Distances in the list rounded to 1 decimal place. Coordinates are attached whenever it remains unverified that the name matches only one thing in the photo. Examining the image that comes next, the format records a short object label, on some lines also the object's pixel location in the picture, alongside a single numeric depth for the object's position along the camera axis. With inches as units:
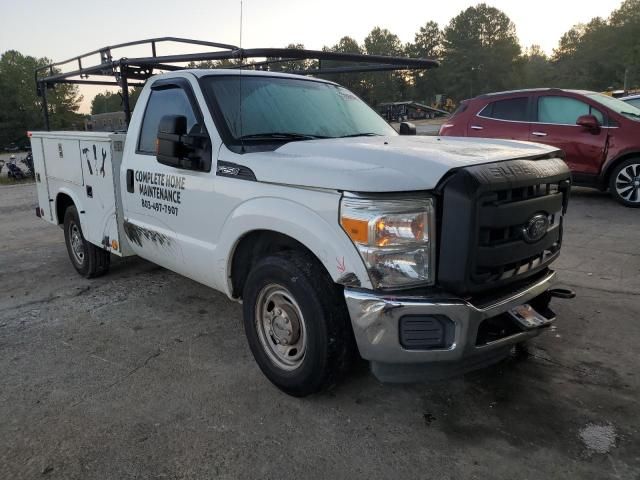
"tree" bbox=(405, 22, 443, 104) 3671.3
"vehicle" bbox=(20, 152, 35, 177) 783.3
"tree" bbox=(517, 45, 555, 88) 3309.5
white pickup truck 97.8
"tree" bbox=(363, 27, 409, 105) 3759.8
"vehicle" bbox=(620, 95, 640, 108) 395.4
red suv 314.2
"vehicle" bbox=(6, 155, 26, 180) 762.2
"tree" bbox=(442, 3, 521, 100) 3641.7
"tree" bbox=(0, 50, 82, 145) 2892.5
